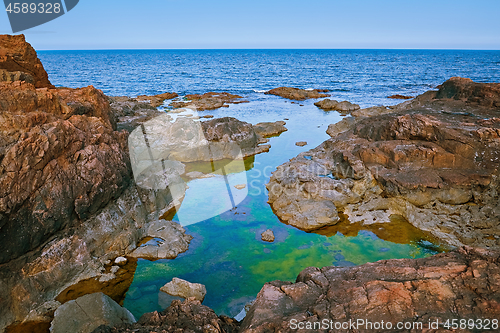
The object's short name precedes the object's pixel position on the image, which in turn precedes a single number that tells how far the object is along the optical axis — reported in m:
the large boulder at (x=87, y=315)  7.40
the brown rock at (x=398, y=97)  44.99
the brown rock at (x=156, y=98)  40.44
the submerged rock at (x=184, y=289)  9.70
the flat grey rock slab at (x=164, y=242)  11.65
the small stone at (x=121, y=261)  11.15
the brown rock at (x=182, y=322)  6.73
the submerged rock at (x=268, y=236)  12.79
